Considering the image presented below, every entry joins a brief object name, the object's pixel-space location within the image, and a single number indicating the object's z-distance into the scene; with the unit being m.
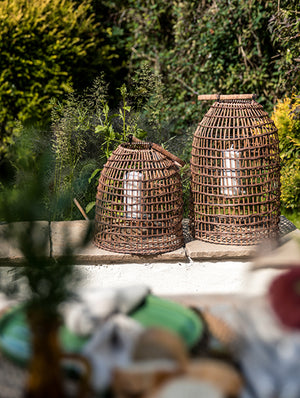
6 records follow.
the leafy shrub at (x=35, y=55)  5.34
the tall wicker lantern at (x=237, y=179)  3.67
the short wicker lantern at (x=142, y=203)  3.56
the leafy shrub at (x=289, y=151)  4.83
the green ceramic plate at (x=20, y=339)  1.09
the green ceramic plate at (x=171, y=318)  1.19
